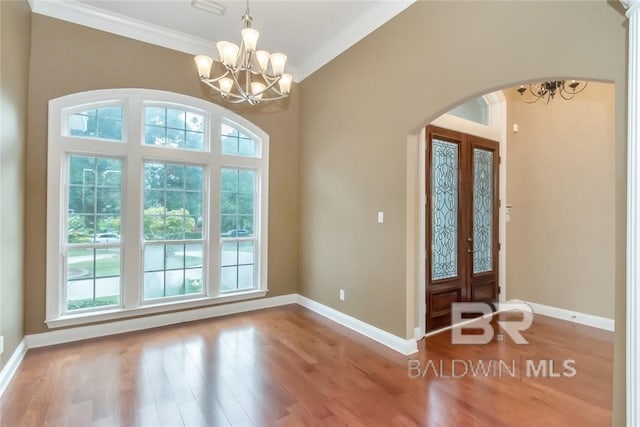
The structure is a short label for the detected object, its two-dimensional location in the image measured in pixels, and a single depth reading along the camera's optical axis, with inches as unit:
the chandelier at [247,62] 98.0
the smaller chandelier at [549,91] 145.1
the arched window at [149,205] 136.9
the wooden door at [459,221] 148.0
